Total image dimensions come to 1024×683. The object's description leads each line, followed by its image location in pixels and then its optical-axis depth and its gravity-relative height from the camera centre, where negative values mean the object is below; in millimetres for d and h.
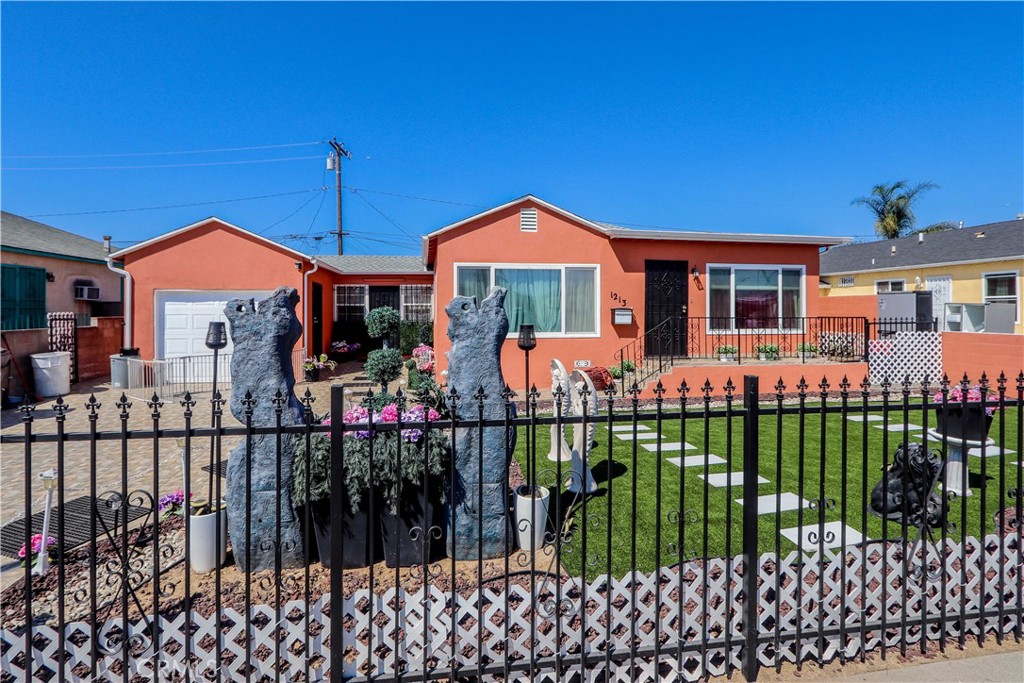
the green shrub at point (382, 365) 12664 -591
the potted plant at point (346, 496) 3795 -1100
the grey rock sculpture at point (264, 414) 3879 -555
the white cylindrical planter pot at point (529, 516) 4199 -1401
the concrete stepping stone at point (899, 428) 8359 -1436
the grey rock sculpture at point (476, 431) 4102 -713
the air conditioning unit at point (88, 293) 17281 +1562
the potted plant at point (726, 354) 12713 -368
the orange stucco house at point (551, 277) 12578 +1543
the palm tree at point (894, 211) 29688 +7041
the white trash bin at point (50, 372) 12297 -721
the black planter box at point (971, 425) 5376 -951
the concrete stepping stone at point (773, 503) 5087 -1612
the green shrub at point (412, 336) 18062 +126
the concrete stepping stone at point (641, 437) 8203 -1511
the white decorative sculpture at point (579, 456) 5165 -1199
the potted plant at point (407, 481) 3891 -1031
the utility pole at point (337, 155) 30047 +10450
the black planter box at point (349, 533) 3860 -1400
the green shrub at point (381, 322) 17250 +572
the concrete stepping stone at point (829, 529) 4355 -1648
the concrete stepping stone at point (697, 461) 6727 -1550
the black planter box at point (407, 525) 3900 -1351
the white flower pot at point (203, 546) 3891 -1507
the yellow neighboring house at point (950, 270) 15766 +2375
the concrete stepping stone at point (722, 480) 5847 -1579
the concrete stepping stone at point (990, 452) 6891 -1504
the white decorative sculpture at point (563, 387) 6004 -559
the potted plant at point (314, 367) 13945 -693
